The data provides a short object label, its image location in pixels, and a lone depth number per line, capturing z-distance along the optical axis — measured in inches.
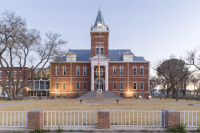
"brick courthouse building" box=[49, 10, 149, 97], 1849.2
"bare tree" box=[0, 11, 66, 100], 1261.1
